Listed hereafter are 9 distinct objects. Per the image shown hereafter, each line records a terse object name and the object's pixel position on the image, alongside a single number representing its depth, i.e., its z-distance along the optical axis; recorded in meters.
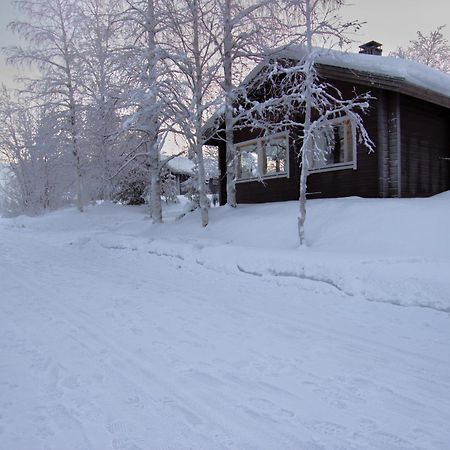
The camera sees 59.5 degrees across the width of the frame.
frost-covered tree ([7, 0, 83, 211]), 21.17
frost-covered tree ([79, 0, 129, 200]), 13.34
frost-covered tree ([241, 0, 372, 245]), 8.58
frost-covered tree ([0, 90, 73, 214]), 30.34
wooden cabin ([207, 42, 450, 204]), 10.61
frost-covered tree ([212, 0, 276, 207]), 11.92
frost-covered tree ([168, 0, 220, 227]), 12.02
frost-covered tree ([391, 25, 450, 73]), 27.31
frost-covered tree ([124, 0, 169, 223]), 11.79
